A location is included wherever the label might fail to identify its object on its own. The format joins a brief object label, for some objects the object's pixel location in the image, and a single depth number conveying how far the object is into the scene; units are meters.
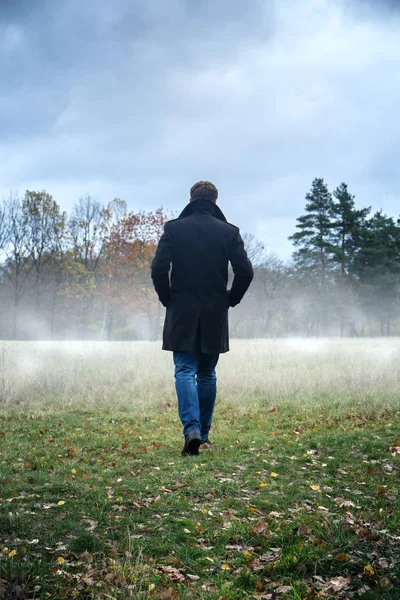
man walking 4.91
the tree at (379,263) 45.53
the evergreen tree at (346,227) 46.12
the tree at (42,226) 36.25
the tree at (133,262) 32.41
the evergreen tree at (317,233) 46.19
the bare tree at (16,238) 35.72
